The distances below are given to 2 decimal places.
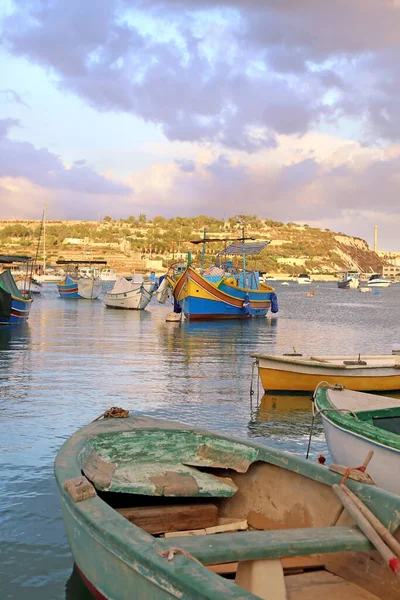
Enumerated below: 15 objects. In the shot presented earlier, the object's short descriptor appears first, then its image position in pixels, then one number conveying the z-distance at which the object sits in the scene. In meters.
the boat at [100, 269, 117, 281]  88.82
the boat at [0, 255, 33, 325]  28.44
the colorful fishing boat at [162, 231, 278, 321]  35.72
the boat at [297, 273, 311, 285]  137.88
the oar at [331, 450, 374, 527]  4.99
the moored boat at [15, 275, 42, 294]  60.84
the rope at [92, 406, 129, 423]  6.91
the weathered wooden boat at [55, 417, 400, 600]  4.00
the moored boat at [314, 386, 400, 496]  6.87
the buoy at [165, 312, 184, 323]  35.53
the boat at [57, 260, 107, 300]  56.06
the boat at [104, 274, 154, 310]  44.91
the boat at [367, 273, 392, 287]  135.25
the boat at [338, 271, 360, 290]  120.60
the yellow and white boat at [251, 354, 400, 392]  12.62
